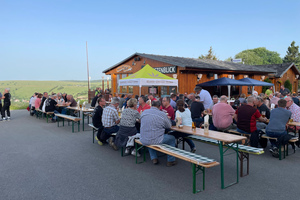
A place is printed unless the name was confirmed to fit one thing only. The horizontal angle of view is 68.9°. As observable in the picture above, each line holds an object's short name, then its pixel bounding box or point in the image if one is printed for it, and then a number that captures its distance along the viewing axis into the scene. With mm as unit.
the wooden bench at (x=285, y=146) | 5048
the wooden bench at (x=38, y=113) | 12392
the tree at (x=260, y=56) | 61781
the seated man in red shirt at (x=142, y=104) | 6698
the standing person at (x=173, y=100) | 8562
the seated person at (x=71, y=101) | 10852
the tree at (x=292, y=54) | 53294
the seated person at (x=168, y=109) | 5807
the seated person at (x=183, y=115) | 5305
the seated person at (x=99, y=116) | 6376
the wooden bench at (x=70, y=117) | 8078
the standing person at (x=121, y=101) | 10539
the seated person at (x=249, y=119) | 5305
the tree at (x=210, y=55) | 41750
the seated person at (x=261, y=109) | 6250
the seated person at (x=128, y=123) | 5262
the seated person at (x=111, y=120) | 5941
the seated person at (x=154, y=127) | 4512
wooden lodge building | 15125
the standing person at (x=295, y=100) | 8871
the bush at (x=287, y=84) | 25594
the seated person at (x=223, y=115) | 5793
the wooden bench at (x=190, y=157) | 3349
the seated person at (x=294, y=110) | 5793
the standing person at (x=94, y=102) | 10357
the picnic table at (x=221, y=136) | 3621
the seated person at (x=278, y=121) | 5137
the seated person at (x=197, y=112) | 6863
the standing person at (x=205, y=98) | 8227
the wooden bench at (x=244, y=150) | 3851
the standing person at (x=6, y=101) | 11820
